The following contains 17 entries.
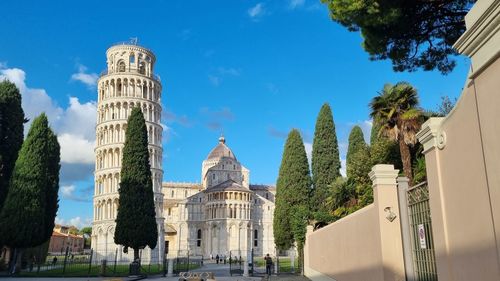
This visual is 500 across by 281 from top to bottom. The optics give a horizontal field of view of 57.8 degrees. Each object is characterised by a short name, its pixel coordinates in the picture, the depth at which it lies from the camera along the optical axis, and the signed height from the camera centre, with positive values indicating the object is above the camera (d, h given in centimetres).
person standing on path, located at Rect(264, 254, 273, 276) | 2711 -105
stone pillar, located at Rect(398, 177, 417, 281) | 879 +24
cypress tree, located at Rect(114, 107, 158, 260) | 3400 +396
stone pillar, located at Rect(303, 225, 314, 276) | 2605 -34
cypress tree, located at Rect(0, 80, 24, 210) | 3378 +896
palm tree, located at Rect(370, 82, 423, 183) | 1745 +501
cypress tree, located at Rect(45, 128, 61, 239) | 3355 +529
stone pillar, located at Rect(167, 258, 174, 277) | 3008 -137
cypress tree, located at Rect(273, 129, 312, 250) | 3725 +477
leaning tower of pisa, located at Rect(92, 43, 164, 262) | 5950 +1600
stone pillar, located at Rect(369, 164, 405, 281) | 923 +34
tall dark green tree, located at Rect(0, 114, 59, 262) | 2909 +359
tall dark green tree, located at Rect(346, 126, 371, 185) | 2303 +393
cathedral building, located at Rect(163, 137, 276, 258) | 8069 +634
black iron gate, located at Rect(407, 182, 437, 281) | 754 +18
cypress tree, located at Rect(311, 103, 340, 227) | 3644 +698
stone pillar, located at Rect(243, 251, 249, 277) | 2939 -142
